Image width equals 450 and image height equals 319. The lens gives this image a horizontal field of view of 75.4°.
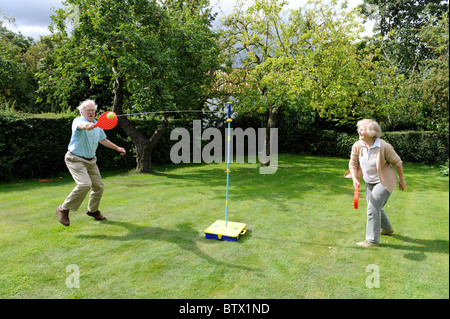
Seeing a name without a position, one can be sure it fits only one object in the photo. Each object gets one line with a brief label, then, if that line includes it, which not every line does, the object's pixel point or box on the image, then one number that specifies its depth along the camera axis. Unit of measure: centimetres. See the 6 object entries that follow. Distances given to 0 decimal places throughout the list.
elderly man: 533
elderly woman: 442
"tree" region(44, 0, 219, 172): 1005
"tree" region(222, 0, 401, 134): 1127
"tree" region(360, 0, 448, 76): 1638
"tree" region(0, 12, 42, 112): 1355
